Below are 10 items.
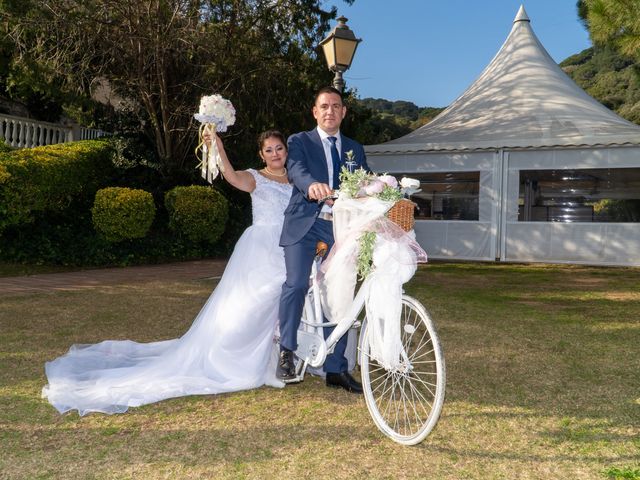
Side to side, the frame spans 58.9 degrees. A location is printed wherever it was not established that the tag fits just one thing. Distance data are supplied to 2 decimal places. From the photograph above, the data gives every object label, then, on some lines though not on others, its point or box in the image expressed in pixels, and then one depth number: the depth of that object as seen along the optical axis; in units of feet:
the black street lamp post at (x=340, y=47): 25.63
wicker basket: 10.06
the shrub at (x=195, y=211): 41.50
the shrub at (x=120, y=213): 37.04
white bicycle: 9.37
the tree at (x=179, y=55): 39.19
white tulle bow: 10.14
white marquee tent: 43.62
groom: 12.31
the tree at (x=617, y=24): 34.86
